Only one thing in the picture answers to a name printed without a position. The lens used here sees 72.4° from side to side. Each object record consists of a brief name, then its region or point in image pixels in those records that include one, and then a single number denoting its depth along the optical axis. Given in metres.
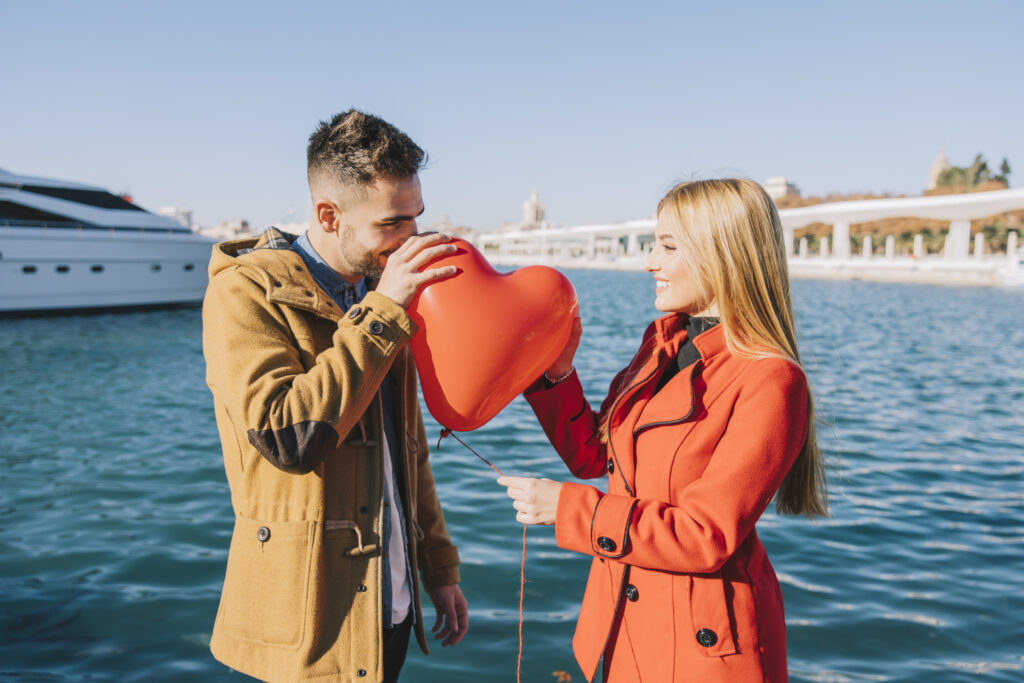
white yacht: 21.80
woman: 1.71
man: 1.68
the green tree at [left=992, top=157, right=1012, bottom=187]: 72.88
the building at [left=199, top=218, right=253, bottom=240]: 110.00
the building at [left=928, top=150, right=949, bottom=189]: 117.44
